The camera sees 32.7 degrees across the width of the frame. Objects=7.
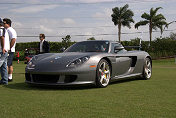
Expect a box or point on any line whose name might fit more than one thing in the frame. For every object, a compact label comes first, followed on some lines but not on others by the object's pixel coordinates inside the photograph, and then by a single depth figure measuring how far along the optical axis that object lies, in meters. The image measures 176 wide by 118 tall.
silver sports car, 6.70
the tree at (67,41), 44.56
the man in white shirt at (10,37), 8.12
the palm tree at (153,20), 56.78
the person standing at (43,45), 10.59
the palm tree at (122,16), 61.38
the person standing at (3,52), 7.31
